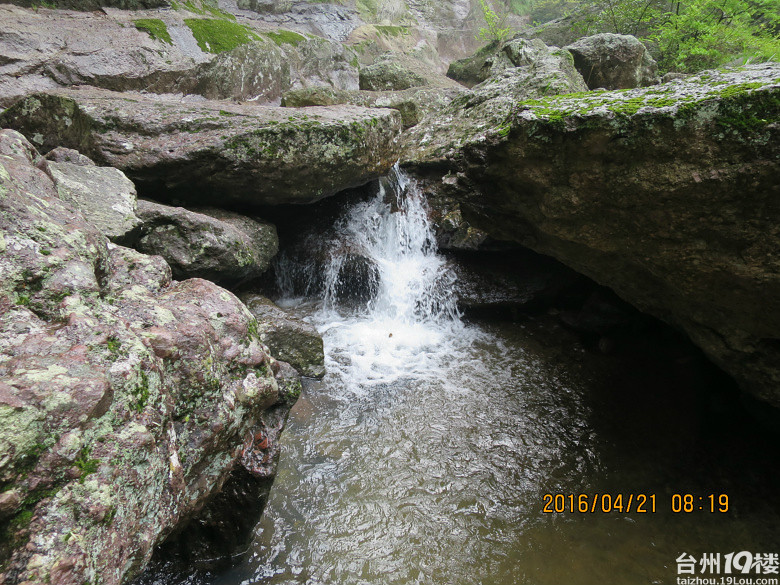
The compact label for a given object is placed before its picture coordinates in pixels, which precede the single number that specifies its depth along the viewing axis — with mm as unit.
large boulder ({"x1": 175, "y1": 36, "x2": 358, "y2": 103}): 9570
